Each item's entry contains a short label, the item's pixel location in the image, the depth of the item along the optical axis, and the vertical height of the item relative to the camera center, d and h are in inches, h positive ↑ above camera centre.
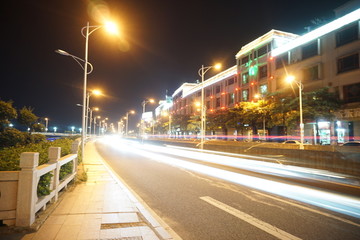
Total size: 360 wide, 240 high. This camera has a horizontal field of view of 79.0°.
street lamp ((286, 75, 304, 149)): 1305.1 +341.5
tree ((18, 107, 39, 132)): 1132.5 +82.3
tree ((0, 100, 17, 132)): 799.1 +73.1
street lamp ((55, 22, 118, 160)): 457.9 +206.5
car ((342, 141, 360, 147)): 798.1 -31.9
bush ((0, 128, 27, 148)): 788.0 -15.9
